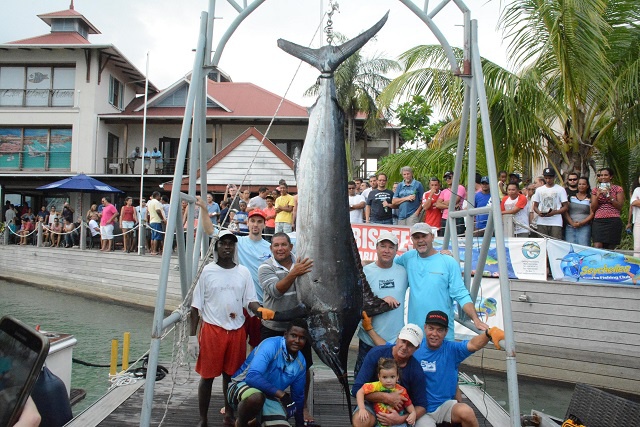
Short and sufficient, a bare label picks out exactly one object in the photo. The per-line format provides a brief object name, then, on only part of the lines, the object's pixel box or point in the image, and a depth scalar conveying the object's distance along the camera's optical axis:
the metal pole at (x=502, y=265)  2.99
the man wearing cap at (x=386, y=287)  3.78
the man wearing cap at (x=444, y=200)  7.62
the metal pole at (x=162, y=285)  3.04
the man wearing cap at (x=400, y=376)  3.23
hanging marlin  3.16
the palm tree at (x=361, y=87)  21.62
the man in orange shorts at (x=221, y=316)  3.80
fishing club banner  6.56
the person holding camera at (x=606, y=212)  7.10
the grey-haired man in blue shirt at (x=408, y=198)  8.20
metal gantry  3.06
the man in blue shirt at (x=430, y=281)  3.70
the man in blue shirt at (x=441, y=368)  3.41
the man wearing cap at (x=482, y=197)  7.80
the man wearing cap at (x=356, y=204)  8.59
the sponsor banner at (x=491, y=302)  7.47
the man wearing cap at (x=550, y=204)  7.43
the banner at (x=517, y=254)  7.22
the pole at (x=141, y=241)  13.35
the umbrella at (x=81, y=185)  17.28
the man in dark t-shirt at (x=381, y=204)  8.28
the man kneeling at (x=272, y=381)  3.49
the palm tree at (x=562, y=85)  7.89
